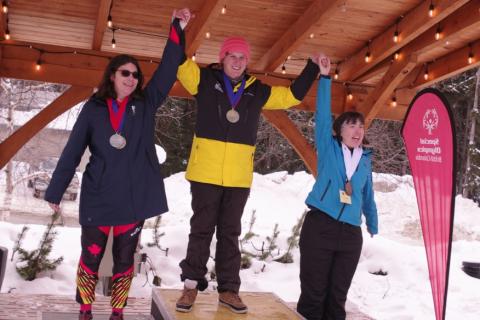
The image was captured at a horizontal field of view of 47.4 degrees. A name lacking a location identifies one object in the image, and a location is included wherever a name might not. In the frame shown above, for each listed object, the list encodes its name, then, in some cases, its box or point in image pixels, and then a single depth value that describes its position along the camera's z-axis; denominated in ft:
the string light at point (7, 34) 19.31
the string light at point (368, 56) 21.02
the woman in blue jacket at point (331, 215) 10.63
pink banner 11.07
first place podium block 9.91
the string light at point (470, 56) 19.86
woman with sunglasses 9.00
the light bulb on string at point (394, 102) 24.24
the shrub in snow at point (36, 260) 19.27
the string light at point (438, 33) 18.48
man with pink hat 9.98
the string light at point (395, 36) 18.95
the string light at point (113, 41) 19.55
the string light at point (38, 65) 20.08
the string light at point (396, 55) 20.63
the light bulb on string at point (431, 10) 16.52
